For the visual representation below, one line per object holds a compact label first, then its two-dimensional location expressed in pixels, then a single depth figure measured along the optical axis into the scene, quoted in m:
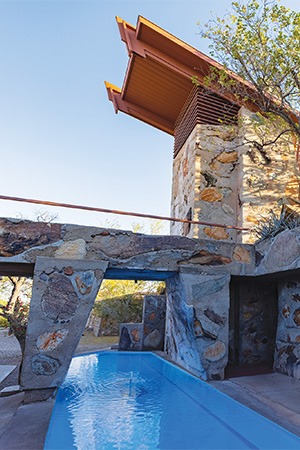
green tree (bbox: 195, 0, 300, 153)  5.84
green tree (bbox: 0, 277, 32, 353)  4.63
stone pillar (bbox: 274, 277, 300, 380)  5.33
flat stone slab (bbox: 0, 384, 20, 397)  4.65
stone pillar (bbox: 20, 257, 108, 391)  4.28
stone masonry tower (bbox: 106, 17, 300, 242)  7.41
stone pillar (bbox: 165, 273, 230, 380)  5.16
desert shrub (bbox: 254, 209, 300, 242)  5.12
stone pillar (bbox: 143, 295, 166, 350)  8.63
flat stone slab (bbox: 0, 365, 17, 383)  5.82
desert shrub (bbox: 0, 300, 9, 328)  13.75
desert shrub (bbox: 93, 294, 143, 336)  11.88
